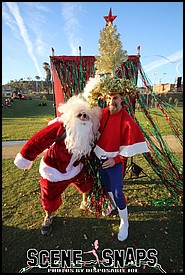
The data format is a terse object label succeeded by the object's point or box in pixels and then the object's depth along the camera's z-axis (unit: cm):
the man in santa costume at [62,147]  216
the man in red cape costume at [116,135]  207
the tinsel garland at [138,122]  273
